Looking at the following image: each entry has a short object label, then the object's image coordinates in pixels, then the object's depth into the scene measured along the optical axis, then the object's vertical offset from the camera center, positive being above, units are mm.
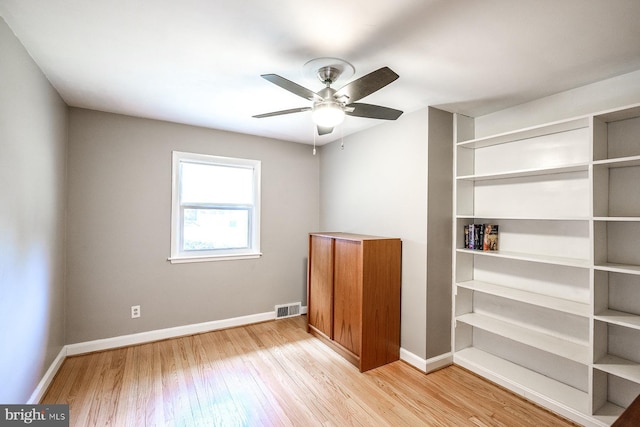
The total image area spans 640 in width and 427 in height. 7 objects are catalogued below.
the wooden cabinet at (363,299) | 2623 -820
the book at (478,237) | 2648 -197
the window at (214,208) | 3268 +70
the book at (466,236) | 2755 -202
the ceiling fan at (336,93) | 1602 +747
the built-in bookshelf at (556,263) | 1919 -394
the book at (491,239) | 2586 -209
